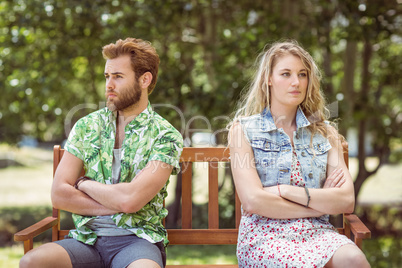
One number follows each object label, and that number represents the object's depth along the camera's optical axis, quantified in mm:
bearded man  2609
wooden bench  3178
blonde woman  2592
